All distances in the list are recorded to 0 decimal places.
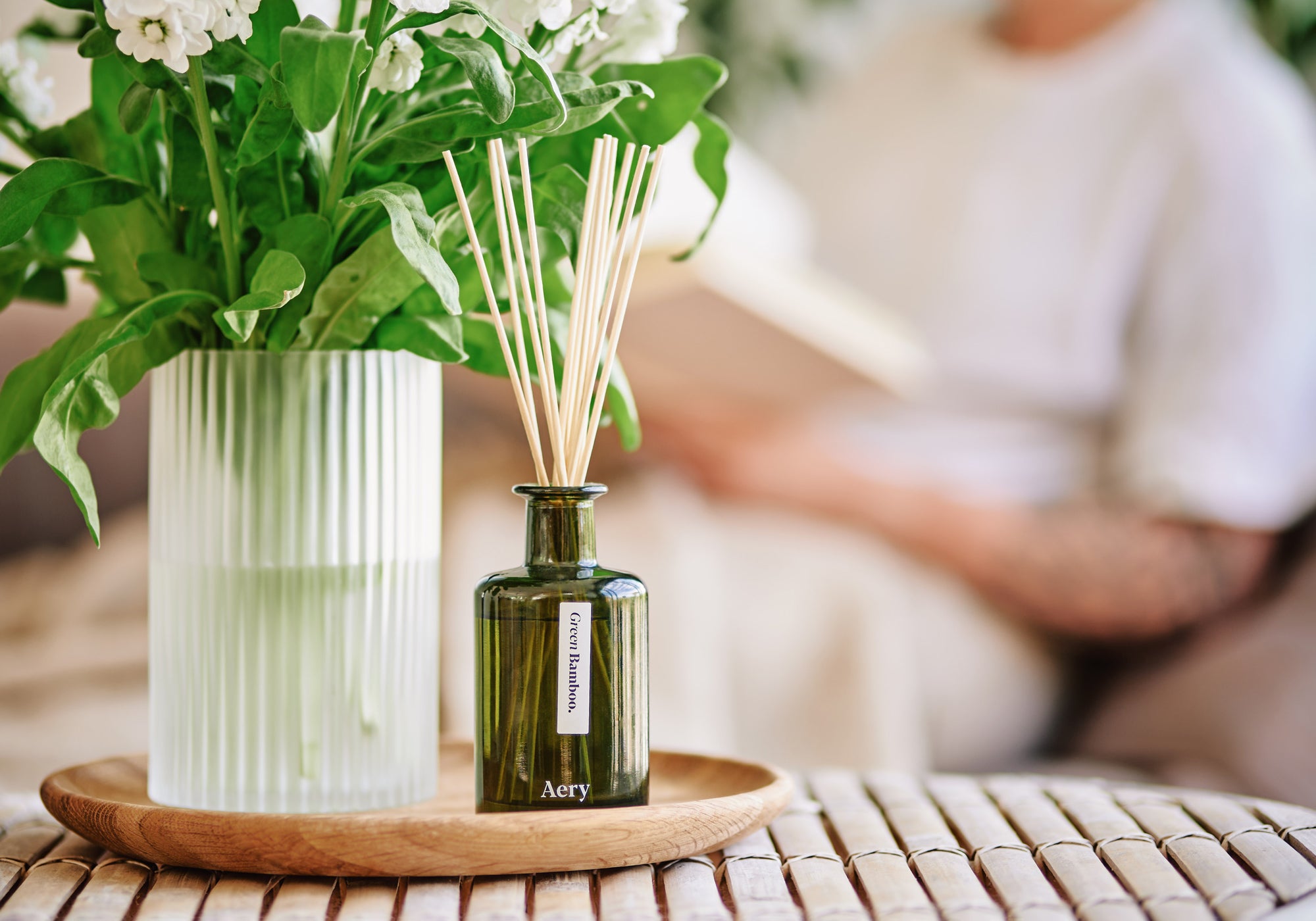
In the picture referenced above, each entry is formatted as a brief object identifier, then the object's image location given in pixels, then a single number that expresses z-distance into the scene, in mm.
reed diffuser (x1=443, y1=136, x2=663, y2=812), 1130
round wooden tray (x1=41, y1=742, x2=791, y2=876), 1111
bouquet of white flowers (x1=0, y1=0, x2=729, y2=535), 1091
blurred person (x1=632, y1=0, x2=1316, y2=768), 2039
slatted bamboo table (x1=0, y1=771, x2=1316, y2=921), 1099
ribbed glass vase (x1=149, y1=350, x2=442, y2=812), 1158
